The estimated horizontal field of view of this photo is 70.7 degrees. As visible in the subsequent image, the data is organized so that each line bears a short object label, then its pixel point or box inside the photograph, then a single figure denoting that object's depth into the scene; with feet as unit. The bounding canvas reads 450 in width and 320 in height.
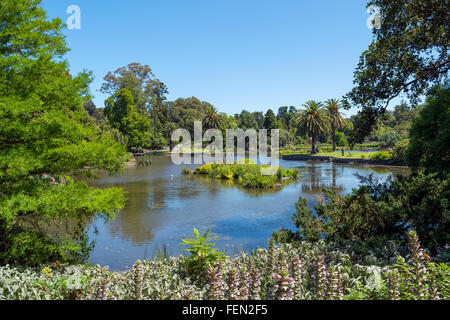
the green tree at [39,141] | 16.63
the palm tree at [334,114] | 135.13
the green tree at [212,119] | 168.66
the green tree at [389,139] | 129.49
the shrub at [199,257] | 15.34
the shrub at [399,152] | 88.74
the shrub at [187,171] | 79.82
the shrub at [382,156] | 94.73
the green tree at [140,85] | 163.94
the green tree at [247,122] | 218.46
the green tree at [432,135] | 21.75
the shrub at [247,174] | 57.93
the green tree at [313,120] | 126.82
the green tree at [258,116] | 299.58
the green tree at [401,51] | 21.25
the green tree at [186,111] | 188.96
